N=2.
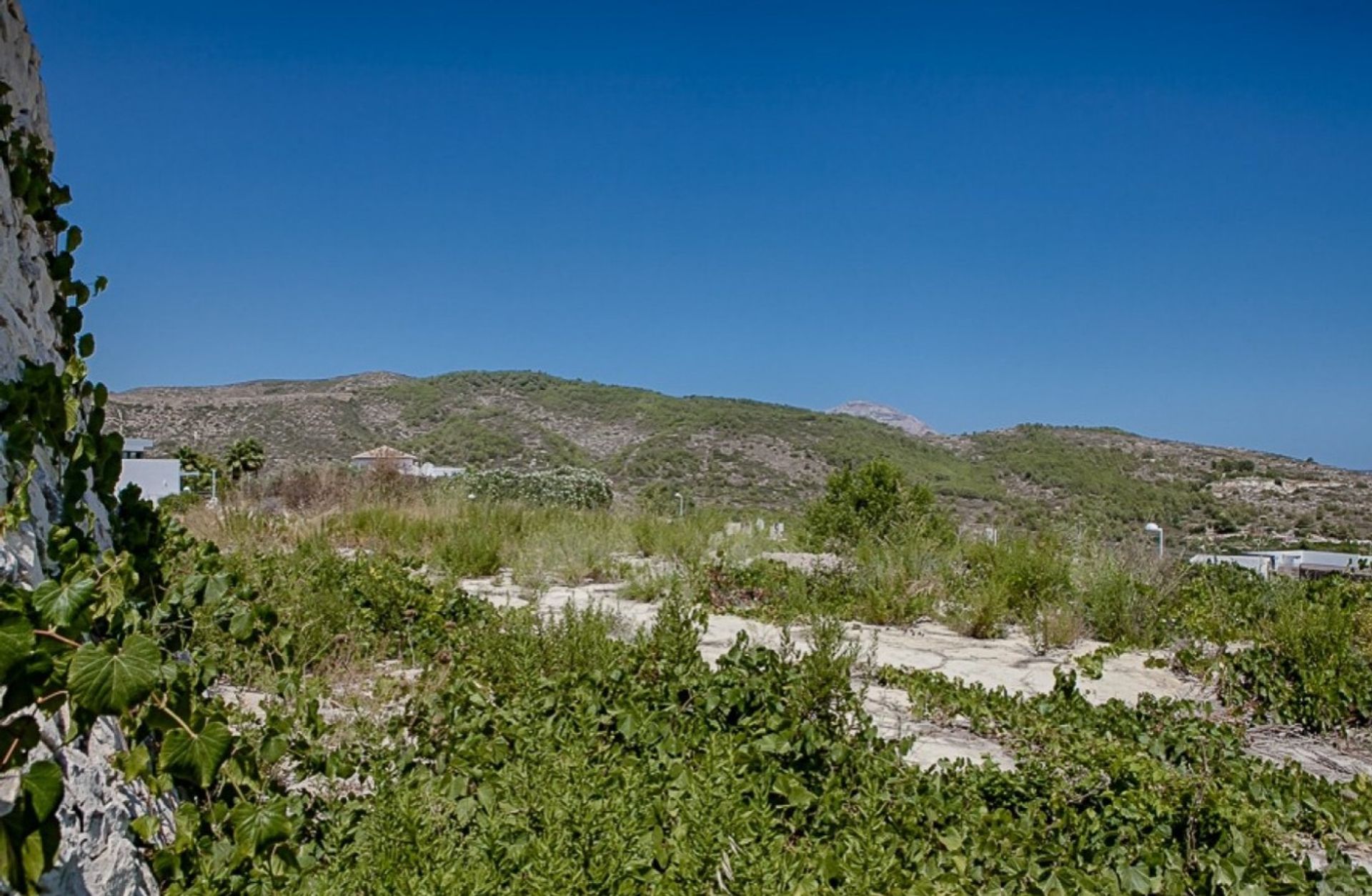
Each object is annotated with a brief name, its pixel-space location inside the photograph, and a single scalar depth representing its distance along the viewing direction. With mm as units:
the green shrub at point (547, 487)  14163
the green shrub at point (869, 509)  7777
